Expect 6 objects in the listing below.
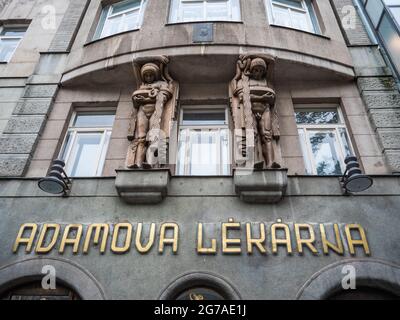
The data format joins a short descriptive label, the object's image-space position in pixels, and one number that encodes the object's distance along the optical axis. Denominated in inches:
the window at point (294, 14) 353.4
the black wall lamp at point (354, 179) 201.9
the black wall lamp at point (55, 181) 212.3
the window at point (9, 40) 390.7
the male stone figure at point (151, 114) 250.8
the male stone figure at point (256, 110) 244.7
